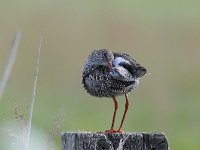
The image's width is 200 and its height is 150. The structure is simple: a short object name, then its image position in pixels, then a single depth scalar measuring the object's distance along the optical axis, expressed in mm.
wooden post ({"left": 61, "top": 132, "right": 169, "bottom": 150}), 12258
